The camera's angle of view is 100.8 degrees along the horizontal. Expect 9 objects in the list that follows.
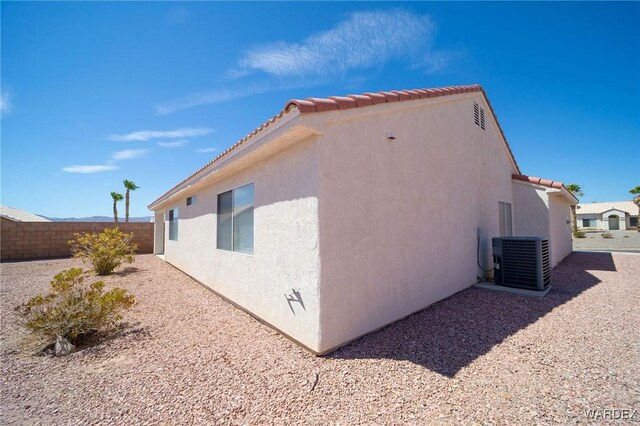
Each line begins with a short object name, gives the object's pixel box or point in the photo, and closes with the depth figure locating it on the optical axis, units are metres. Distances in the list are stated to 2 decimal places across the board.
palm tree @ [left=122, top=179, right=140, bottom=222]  34.47
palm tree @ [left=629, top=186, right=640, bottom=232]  31.28
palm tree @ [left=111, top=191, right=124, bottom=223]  34.22
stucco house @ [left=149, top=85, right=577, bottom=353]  3.78
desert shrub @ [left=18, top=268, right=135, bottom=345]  4.30
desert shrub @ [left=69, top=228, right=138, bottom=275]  10.88
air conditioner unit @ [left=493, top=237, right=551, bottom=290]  6.77
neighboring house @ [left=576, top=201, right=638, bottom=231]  42.31
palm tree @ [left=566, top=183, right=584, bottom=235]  28.02
